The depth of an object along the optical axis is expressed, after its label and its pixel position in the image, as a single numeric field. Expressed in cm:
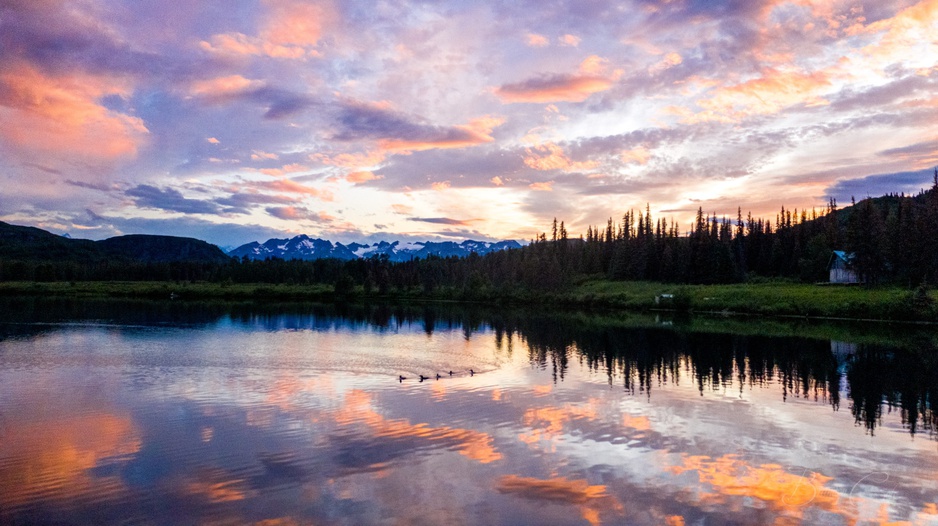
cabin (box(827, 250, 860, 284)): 9388
